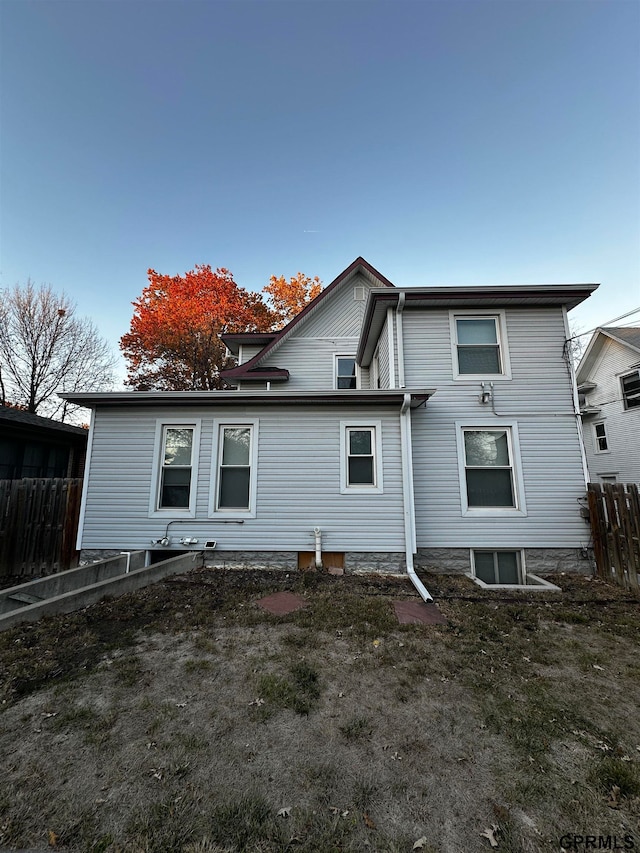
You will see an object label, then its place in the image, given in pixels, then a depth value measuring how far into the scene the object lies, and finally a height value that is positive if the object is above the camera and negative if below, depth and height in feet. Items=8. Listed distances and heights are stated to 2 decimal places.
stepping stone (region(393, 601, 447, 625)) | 13.58 -5.41
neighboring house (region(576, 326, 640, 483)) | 48.60 +11.88
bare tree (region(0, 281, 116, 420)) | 59.62 +24.51
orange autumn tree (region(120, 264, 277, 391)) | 65.26 +30.26
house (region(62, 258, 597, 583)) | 20.66 +1.46
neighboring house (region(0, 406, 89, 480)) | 31.86 +3.92
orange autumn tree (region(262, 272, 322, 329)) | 67.05 +37.46
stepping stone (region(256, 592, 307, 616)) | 14.73 -5.35
